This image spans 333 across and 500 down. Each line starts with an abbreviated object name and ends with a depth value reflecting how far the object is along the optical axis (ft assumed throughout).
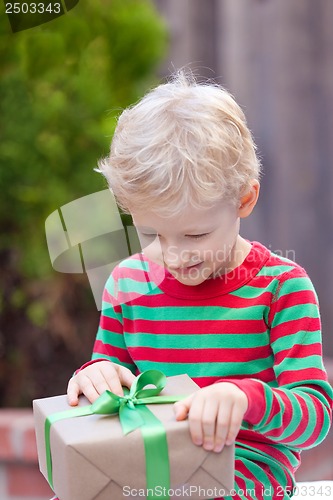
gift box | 5.14
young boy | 5.38
